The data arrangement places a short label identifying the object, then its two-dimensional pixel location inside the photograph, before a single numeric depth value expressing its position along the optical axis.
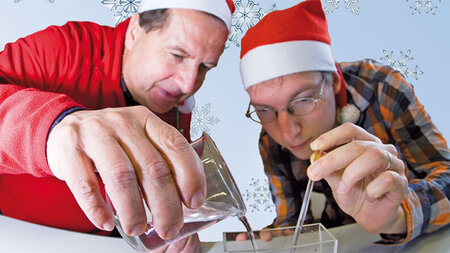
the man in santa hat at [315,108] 0.61
